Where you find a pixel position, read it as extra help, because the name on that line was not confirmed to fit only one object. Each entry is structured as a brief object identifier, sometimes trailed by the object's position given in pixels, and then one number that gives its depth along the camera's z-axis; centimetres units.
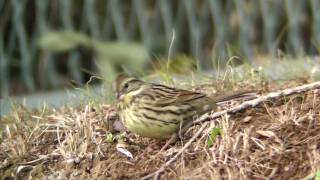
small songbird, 1027
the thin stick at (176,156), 984
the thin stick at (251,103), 1050
